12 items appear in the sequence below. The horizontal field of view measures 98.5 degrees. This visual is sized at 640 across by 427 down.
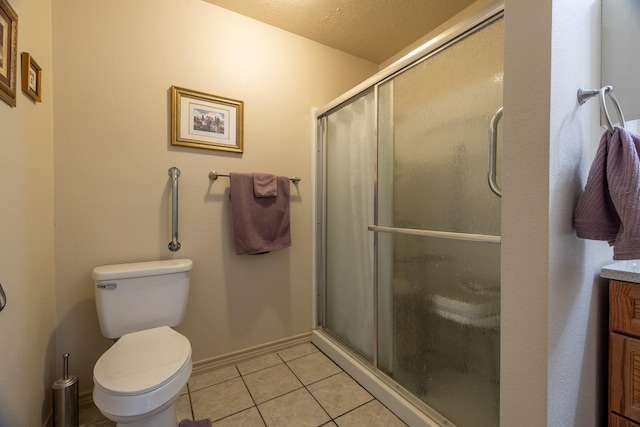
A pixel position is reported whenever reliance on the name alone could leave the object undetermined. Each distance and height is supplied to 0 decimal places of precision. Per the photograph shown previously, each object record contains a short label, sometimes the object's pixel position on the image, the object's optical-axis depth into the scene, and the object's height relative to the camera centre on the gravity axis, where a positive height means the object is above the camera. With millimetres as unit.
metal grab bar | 1618 -1
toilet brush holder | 1247 -873
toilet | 983 -609
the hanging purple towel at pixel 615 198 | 727 +33
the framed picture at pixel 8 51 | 967 +583
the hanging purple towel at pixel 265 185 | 1796 +164
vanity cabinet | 802 -435
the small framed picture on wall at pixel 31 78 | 1126 +568
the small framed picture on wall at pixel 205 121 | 1655 +563
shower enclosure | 1080 -73
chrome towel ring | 763 +332
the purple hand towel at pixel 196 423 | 1316 -1029
